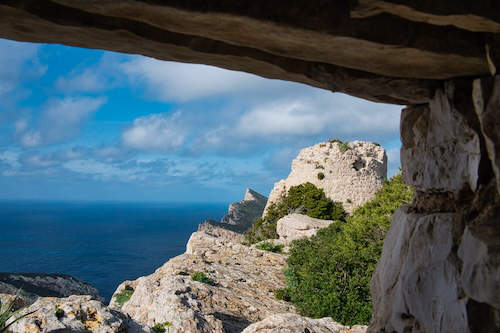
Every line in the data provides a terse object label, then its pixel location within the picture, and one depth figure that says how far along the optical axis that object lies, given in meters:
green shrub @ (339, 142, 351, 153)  26.34
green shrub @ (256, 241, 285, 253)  17.67
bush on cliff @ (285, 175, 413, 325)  10.27
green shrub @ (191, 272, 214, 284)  11.44
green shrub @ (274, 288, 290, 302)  11.91
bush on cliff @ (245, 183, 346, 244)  25.09
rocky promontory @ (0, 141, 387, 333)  6.36
